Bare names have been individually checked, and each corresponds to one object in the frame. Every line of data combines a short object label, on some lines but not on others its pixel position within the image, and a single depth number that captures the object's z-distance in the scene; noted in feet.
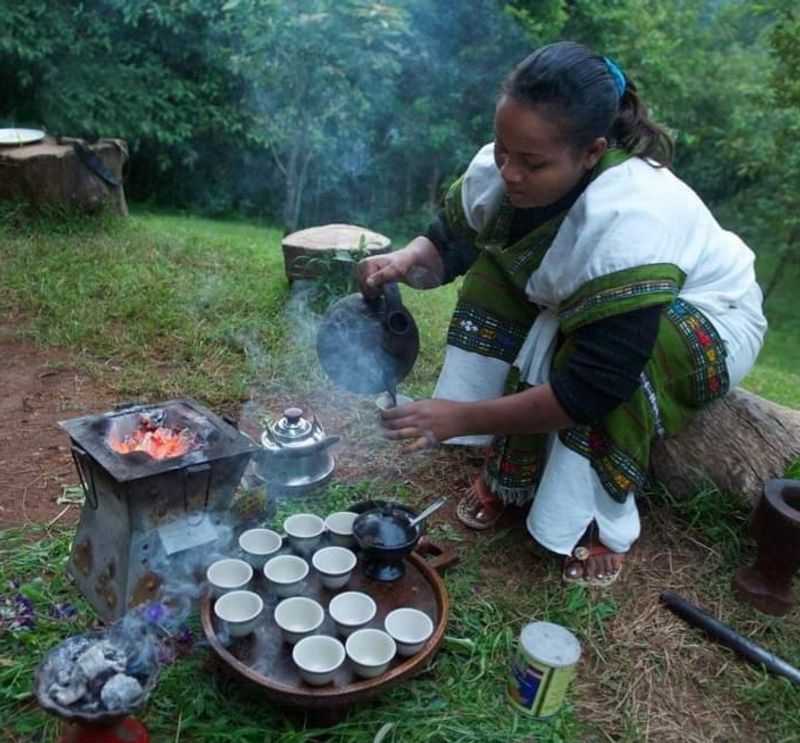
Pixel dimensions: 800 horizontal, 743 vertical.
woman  6.50
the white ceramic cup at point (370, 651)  6.03
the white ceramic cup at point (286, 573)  6.89
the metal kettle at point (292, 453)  9.30
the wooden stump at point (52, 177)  18.61
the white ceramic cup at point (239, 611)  6.30
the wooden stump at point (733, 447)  8.90
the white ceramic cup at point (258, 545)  7.33
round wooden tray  5.86
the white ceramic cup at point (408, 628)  6.33
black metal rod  7.19
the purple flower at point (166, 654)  6.37
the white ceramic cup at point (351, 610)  6.52
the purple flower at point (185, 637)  6.86
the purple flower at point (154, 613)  6.84
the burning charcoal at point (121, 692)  5.24
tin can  6.25
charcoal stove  6.65
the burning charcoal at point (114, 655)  5.55
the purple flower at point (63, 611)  7.14
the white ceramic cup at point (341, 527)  7.66
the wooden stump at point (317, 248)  15.19
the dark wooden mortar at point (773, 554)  7.64
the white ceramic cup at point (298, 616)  6.35
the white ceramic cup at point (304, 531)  7.51
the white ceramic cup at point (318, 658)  5.90
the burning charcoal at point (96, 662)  5.42
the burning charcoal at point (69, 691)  5.22
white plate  19.47
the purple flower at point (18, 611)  6.95
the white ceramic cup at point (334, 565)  7.08
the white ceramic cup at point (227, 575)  6.77
